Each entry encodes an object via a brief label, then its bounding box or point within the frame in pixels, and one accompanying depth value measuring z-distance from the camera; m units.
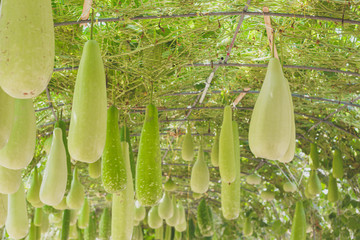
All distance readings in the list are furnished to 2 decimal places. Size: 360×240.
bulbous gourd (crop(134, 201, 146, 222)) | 4.95
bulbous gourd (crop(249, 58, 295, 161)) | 1.39
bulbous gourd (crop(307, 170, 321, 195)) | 4.07
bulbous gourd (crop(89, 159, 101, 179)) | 2.61
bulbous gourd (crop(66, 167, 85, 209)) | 2.86
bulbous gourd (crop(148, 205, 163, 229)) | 5.37
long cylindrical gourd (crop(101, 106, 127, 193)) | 1.96
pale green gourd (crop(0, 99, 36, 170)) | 1.33
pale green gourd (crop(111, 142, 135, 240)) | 2.06
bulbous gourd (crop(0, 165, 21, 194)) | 1.59
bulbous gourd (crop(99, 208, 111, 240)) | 5.16
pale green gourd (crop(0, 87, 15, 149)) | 1.07
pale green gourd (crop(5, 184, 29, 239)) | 2.31
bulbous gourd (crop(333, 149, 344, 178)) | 3.89
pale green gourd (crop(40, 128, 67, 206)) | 1.81
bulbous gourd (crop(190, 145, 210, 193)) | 3.11
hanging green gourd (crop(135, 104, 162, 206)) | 1.97
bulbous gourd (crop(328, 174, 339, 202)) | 4.03
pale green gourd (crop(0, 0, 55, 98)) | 0.90
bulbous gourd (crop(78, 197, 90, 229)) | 5.34
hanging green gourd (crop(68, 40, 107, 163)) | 1.28
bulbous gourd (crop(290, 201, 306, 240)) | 3.26
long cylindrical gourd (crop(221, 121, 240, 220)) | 2.29
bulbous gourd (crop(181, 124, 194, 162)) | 3.30
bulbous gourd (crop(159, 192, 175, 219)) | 4.56
